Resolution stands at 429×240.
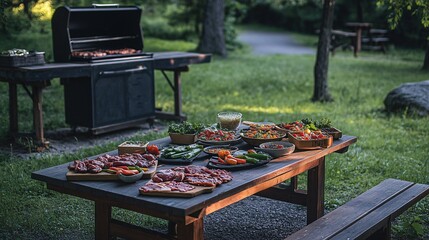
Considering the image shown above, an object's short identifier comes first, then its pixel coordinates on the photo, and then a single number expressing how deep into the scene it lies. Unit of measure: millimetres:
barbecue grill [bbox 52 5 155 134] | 9391
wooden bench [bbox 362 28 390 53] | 23441
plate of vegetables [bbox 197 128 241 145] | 5363
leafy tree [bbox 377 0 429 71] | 7030
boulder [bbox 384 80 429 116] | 11320
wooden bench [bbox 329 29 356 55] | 22703
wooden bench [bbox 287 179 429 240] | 4703
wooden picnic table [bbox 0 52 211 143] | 8477
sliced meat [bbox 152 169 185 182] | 4332
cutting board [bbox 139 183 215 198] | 4043
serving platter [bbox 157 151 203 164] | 4809
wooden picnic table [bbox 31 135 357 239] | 3994
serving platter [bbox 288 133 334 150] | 5277
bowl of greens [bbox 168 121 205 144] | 5449
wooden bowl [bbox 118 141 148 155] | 5047
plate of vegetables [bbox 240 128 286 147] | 5347
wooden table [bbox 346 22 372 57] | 22688
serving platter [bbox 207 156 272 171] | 4668
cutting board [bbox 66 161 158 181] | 4379
